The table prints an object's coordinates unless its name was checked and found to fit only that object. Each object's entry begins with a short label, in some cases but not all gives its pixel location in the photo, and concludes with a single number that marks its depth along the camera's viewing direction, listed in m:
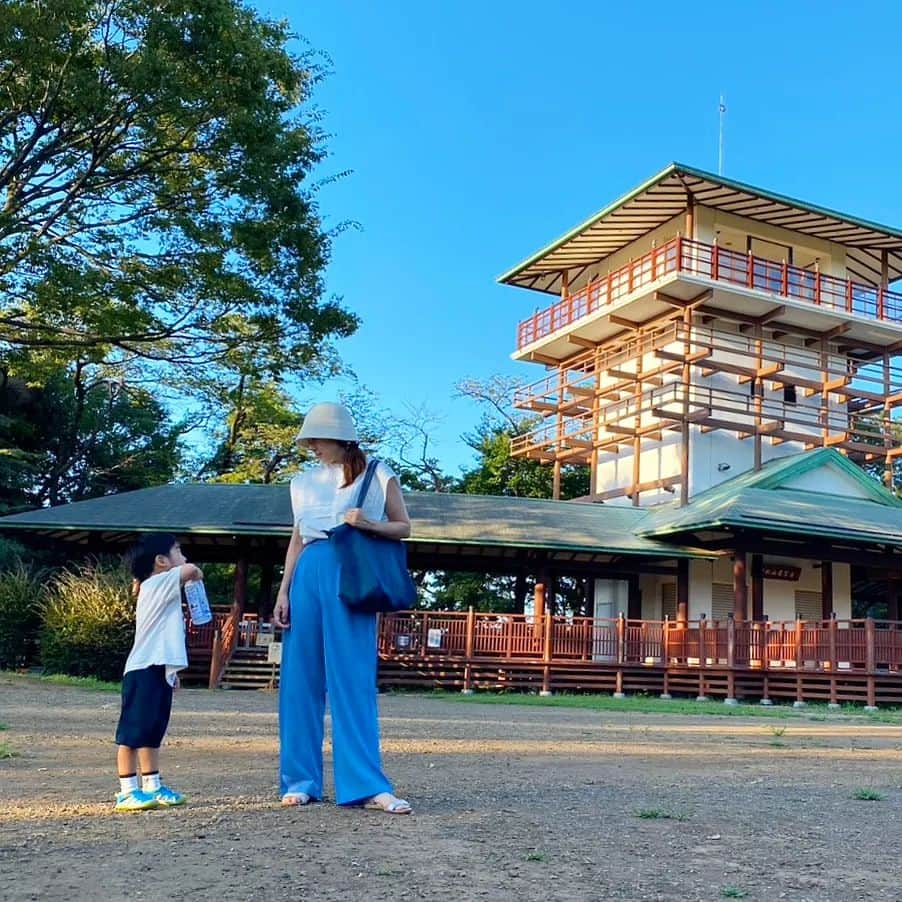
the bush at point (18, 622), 19.95
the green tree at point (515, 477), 36.47
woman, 4.77
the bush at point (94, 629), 18.05
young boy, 4.79
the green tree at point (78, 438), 31.20
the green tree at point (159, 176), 15.02
